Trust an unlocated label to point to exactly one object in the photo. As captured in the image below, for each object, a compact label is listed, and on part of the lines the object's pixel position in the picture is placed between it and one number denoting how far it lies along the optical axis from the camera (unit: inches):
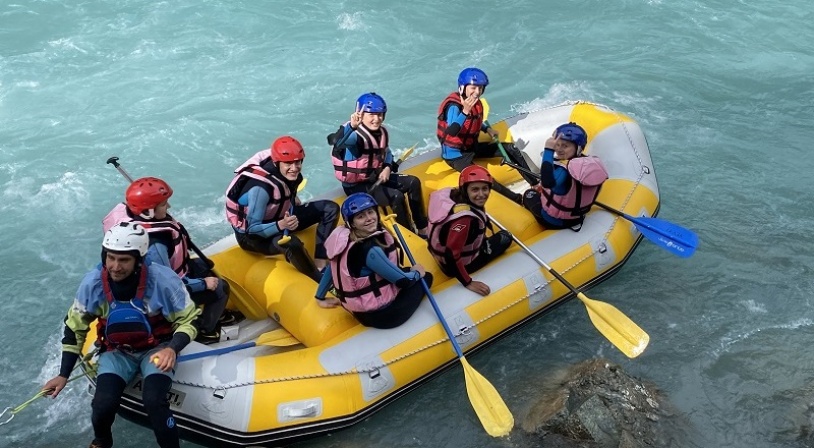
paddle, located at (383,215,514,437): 162.7
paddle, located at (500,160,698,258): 206.8
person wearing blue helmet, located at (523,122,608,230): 196.9
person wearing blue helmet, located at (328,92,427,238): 200.5
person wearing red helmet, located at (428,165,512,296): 176.2
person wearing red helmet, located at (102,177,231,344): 155.4
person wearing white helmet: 134.4
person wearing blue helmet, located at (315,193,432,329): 158.2
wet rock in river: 163.0
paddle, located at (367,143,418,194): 209.8
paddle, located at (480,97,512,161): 233.9
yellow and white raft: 157.2
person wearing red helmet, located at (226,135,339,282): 177.9
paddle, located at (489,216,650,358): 183.5
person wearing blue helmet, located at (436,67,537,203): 219.9
